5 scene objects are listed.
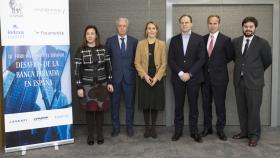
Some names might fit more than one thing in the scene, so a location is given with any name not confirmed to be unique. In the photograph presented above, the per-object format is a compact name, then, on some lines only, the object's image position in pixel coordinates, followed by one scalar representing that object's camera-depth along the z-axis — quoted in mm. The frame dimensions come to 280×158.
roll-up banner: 3695
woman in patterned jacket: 4008
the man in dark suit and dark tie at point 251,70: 3955
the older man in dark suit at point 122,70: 4328
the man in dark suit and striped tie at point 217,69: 4125
